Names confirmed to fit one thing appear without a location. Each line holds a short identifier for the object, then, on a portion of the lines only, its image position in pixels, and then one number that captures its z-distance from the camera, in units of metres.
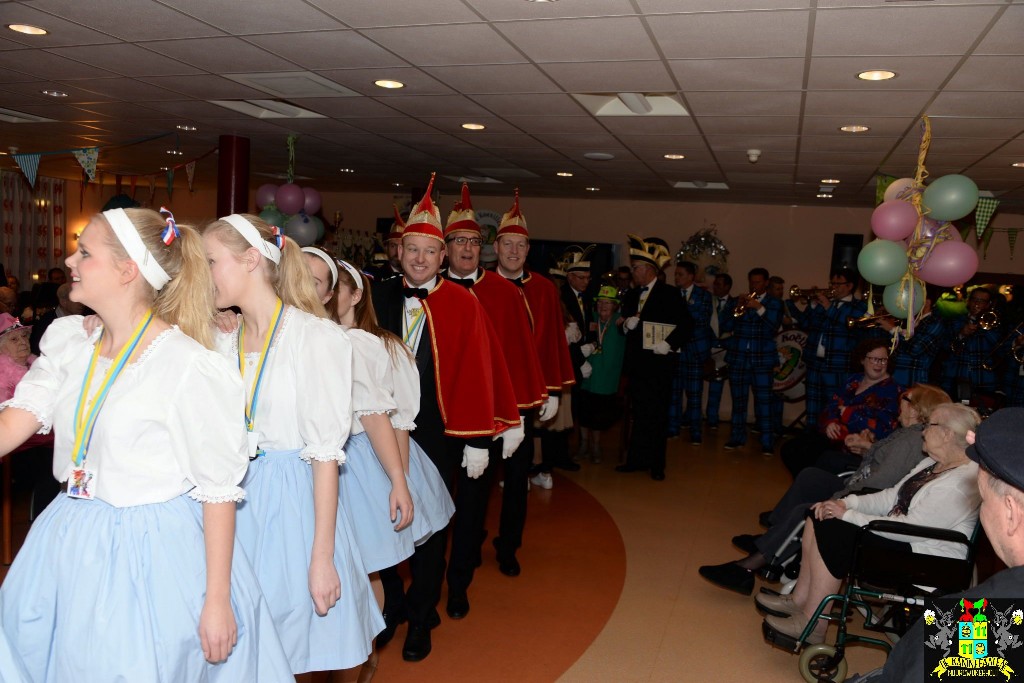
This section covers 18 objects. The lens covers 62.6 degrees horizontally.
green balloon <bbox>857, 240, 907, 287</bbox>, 4.84
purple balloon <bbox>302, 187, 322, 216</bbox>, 8.69
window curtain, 13.76
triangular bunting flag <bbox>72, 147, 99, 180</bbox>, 8.84
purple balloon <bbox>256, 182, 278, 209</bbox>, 8.65
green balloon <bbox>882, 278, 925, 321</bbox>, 5.00
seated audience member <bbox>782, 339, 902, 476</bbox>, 4.90
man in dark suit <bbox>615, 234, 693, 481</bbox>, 6.98
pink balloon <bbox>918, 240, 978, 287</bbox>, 4.71
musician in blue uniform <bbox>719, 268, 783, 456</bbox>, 8.80
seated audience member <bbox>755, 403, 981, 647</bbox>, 3.46
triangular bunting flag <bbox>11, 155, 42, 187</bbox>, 8.34
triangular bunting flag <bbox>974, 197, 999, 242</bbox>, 6.33
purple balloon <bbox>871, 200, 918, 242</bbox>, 4.88
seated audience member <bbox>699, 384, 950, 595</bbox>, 3.96
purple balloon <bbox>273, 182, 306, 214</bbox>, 8.35
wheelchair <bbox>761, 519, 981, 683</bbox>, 3.34
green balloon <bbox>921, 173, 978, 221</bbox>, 4.62
